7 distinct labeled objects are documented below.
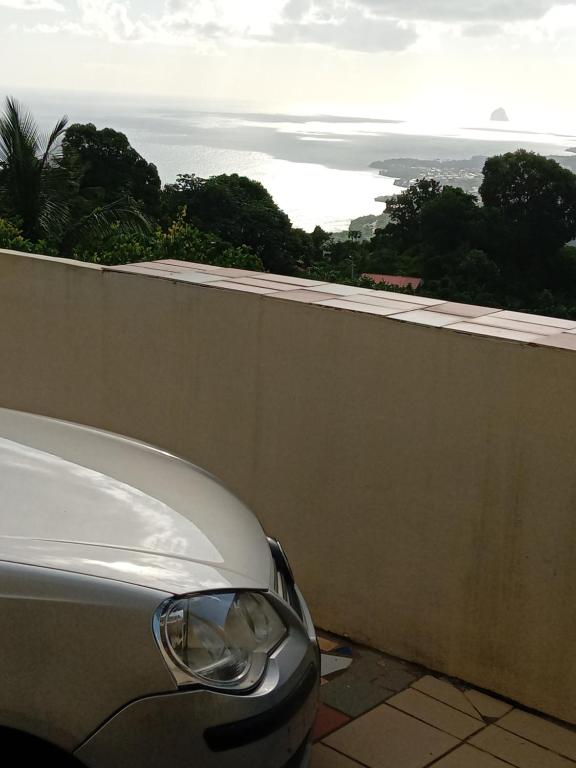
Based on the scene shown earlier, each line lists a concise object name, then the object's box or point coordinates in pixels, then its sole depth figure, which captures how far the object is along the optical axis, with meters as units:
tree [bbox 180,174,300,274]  36.06
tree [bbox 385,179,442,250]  44.47
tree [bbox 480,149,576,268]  44.44
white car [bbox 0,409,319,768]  1.58
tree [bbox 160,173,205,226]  36.88
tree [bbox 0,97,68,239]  19.03
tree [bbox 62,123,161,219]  39.38
